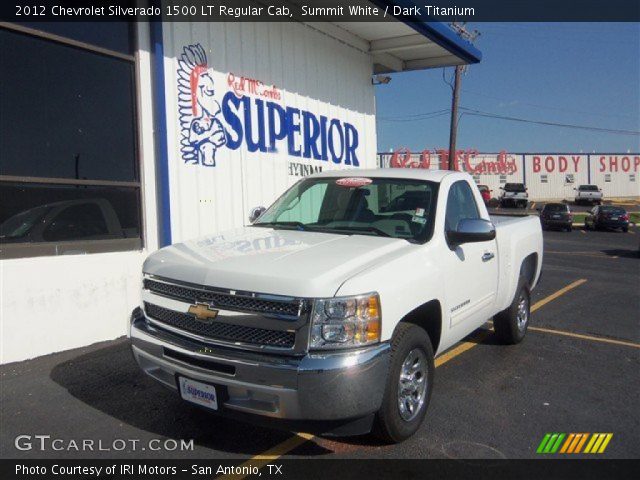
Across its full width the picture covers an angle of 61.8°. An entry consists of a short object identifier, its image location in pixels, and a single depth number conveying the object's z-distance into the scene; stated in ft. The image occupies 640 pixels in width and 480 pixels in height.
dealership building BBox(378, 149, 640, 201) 170.81
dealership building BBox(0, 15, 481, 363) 18.69
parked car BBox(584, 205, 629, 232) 93.15
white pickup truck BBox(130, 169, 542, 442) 10.03
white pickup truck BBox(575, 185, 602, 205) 161.07
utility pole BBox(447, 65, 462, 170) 100.73
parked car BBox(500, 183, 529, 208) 143.33
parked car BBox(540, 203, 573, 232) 95.40
